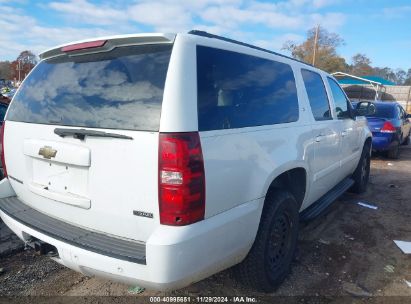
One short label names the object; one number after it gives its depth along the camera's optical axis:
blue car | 9.71
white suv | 2.07
